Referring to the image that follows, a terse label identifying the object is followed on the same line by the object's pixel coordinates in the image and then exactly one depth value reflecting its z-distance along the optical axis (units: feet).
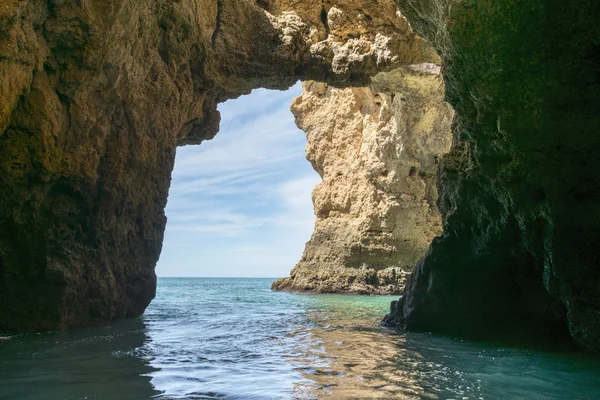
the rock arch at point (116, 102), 25.00
